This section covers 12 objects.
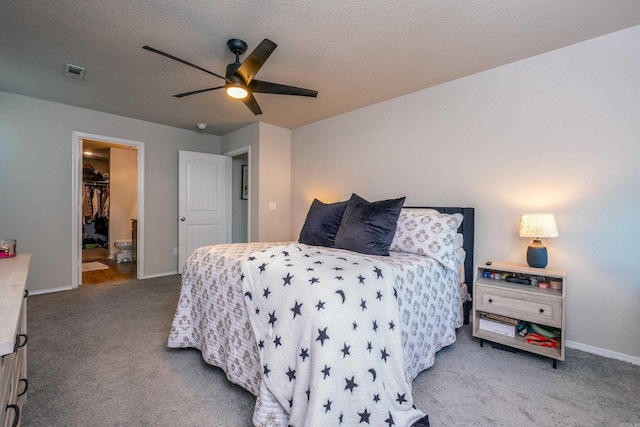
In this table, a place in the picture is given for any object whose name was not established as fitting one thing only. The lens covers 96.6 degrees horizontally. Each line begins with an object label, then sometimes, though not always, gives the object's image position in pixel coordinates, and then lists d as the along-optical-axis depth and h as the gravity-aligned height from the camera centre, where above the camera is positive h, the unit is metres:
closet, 6.57 +0.18
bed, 1.27 -0.64
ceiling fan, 2.00 +1.05
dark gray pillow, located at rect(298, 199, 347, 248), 2.66 -0.13
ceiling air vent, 2.70 +1.34
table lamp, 2.15 -0.14
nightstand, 2.00 -0.68
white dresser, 0.73 -0.31
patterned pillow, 2.24 -0.20
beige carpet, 4.99 -1.05
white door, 4.67 +0.15
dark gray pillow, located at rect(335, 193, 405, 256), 2.26 -0.13
